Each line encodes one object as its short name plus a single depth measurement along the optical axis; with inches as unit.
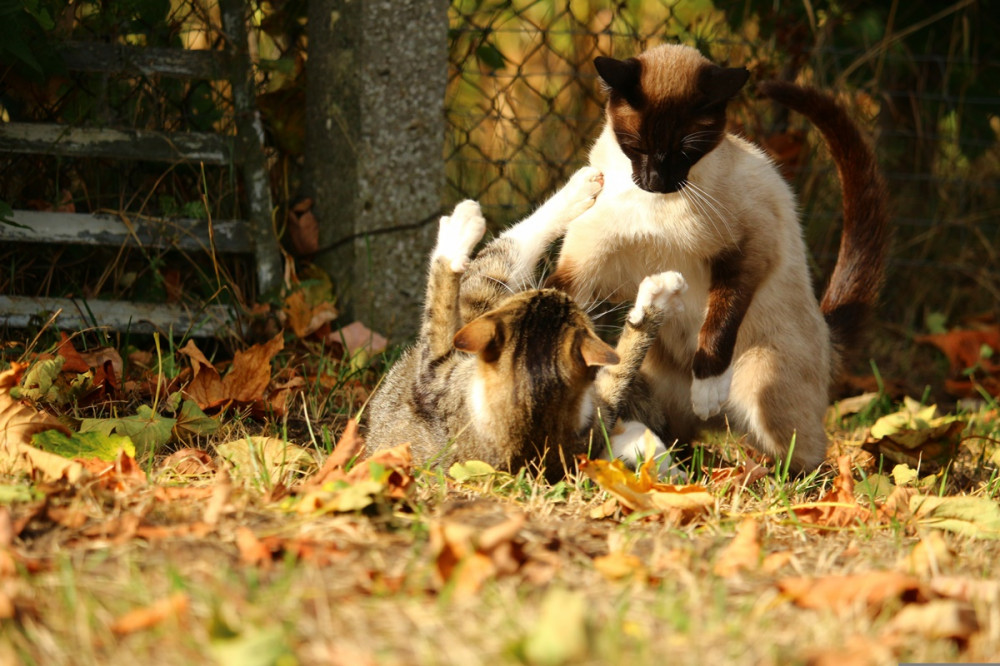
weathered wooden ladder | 284.0
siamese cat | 228.5
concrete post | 305.9
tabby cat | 206.8
